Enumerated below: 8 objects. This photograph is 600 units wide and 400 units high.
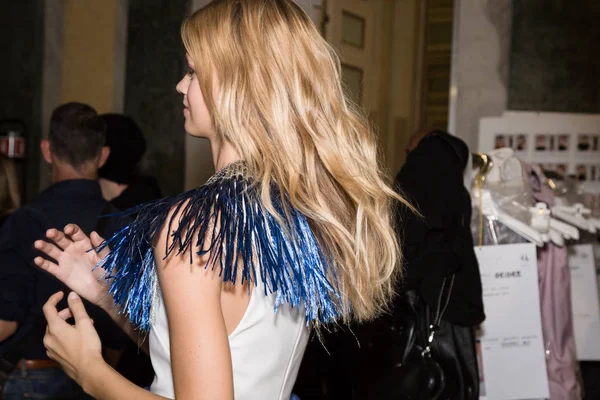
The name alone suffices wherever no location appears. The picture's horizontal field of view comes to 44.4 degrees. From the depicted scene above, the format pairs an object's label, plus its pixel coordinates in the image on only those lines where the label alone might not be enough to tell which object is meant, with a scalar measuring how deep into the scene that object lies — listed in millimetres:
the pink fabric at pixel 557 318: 2707
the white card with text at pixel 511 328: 2531
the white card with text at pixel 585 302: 3021
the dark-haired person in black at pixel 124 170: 3096
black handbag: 2221
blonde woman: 1104
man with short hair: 2131
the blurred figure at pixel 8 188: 2963
